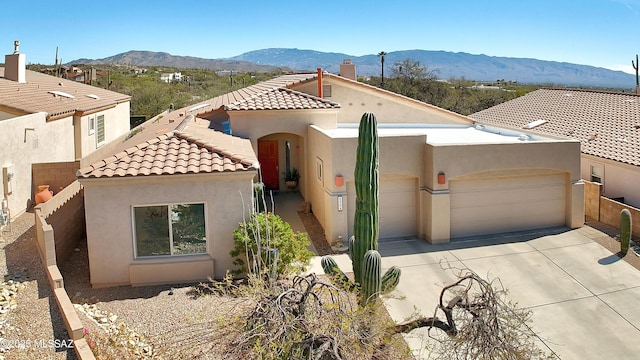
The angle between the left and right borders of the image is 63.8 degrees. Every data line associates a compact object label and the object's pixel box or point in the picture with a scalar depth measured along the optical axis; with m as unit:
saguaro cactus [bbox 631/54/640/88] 47.31
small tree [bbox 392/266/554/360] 6.36
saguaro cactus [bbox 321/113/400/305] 11.28
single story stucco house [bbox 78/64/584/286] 14.49
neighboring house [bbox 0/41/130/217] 19.16
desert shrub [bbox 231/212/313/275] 14.19
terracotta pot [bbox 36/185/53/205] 19.69
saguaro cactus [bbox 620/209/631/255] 17.81
